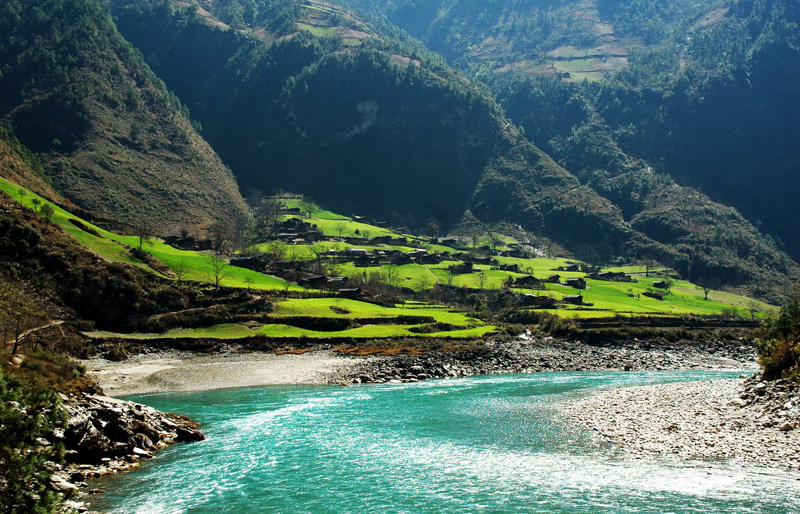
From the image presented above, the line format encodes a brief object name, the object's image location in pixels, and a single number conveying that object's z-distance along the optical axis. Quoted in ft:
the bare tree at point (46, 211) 308.81
